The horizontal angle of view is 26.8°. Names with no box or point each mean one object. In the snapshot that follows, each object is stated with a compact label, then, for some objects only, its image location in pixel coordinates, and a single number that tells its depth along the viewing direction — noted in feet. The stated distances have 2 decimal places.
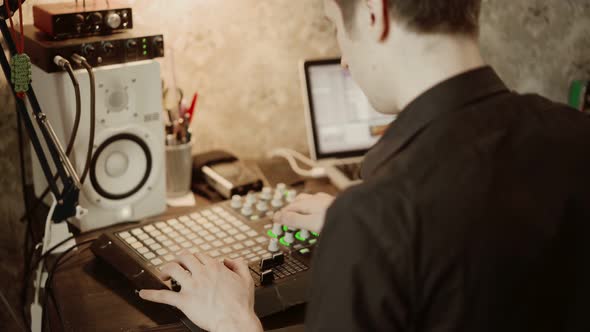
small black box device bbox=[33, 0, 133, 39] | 6.84
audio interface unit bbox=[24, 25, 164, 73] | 6.78
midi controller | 6.39
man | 5.02
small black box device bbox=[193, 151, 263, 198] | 7.58
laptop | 7.93
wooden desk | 6.24
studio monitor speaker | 6.92
